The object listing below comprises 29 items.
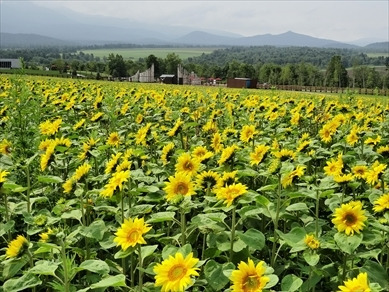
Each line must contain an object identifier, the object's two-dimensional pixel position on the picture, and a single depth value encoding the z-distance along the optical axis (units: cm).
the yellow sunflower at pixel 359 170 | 304
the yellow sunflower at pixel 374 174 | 282
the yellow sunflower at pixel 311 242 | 220
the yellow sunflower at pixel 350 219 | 211
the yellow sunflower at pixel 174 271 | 178
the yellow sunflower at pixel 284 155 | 320
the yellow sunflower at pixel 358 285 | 157
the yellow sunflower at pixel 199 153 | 331
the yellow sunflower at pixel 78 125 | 497
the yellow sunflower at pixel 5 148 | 410
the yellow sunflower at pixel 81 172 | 292
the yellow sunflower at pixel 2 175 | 264
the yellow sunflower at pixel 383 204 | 236
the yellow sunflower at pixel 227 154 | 315
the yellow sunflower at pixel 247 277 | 178
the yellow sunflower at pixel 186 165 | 290
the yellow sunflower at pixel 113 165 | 301
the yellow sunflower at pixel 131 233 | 202
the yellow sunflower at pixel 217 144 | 404
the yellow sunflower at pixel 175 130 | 436
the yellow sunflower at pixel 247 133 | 419
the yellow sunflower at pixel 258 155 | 328
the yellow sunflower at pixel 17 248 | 221
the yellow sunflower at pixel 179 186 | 251
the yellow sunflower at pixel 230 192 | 232
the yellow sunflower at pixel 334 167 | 295
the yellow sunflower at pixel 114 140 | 411
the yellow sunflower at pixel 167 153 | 364
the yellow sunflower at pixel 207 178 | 278
